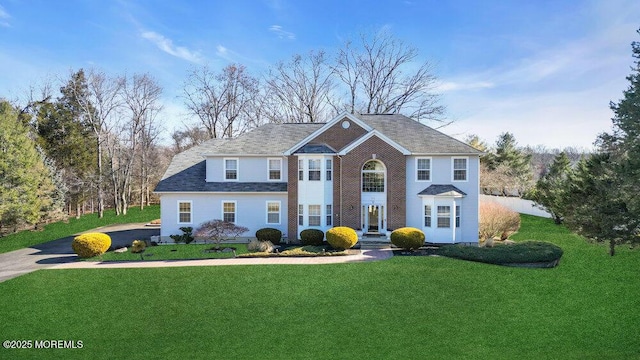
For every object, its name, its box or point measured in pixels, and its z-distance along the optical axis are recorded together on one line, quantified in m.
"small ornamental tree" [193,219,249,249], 23.01
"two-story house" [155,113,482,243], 23.73
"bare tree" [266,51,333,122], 44.94
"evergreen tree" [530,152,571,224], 27.38
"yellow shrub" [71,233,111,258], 20.45
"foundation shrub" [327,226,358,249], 21.23
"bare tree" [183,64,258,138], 48.56
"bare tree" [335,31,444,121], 42.00
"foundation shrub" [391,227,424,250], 21.02
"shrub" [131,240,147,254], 22.14
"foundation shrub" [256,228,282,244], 24.06
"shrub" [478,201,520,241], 25.34
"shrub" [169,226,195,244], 24.75
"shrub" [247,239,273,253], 21.61
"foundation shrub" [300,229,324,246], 23.11
